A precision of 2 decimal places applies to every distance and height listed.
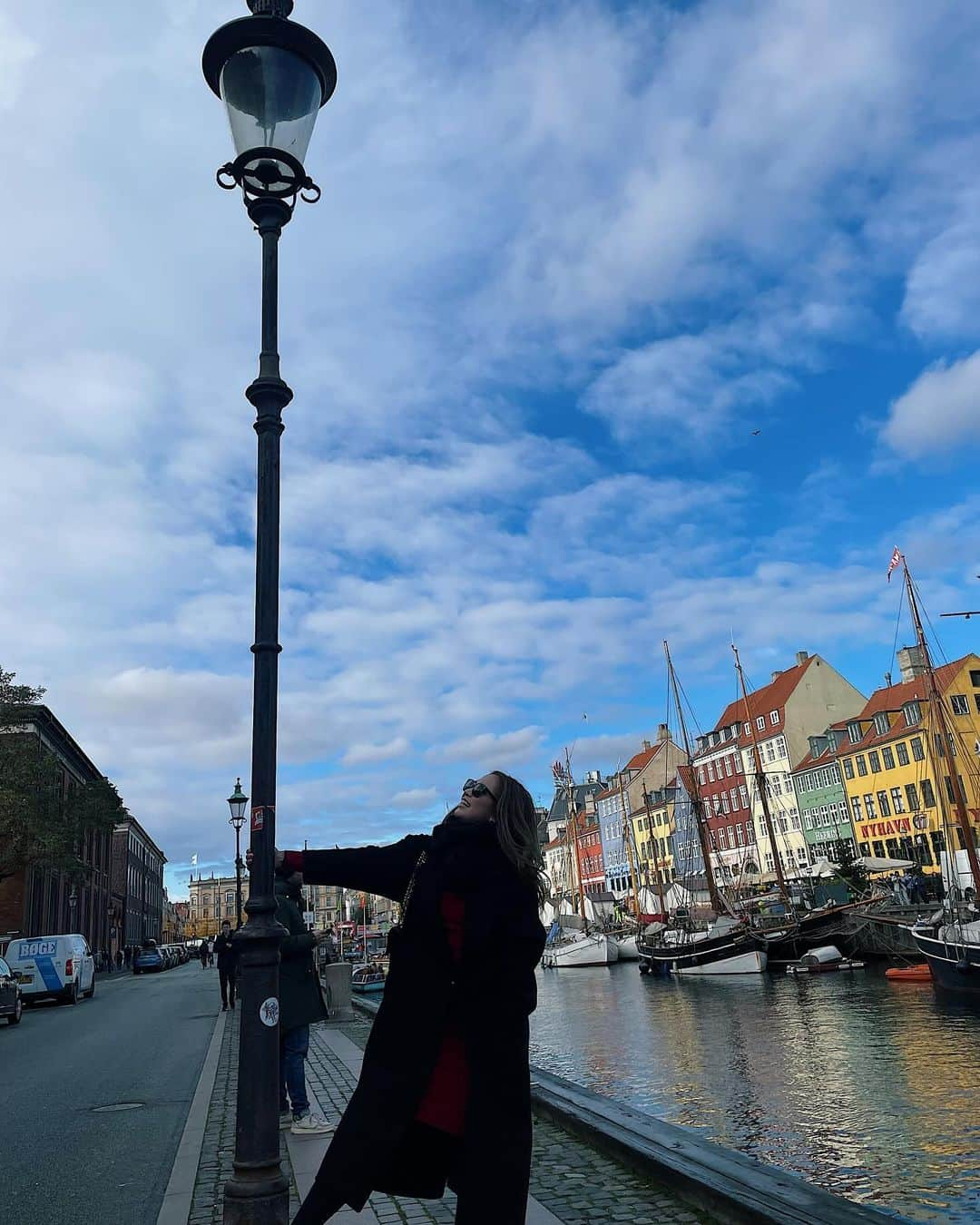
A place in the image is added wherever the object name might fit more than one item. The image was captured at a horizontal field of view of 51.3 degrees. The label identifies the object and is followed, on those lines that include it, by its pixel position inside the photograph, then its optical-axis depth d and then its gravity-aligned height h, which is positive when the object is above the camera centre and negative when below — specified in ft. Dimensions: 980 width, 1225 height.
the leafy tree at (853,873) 168.14 +7.97
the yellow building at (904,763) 180.34 +28.16
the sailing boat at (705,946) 144.87 -1.34
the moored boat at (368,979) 162.09 -1.85
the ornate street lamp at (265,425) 13.42 +8.50
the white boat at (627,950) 210.18 -1.16
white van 96.78 +2.66
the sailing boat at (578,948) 204.41 +0.00
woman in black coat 10.44 -0.97
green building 212.84 +26.23
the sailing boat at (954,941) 93.25 -2.39
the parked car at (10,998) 72.90 +0.06
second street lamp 76.79 +12.38
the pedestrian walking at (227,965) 69.31 +1.08
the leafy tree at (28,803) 124.88 +23.86
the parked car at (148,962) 204.64 +4.90
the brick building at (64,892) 180.55 +20.45
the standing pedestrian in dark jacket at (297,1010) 26.02 -0.90
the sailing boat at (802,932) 144.46 -0.45
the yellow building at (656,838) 288.92 +28.56
